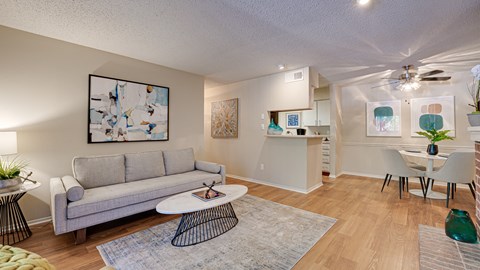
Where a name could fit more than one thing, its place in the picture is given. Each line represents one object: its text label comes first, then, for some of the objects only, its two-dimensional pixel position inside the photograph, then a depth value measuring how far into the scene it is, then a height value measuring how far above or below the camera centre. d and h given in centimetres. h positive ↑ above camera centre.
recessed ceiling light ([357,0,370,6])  187 +125
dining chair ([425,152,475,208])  306 -50
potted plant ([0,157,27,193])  205 -45
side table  214 -93
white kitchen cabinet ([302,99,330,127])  606 +66
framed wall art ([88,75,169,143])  303 +41
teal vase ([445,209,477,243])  194 -90
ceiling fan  372 +109
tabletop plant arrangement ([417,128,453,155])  348 -3
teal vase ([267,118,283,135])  434 +14
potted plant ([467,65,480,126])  179 +21
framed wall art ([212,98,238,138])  507 +46
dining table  345 -59
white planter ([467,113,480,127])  184 +16
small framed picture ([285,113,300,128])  653 +53
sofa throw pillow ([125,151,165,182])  301 -46
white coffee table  203 -103
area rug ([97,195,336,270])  179 -112
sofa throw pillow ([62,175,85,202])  208 -57
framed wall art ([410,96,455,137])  425 +49
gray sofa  207 -64
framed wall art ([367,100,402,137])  488 +44
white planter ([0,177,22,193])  204 -50
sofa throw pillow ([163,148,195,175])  345 -44
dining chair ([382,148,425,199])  354 -56
